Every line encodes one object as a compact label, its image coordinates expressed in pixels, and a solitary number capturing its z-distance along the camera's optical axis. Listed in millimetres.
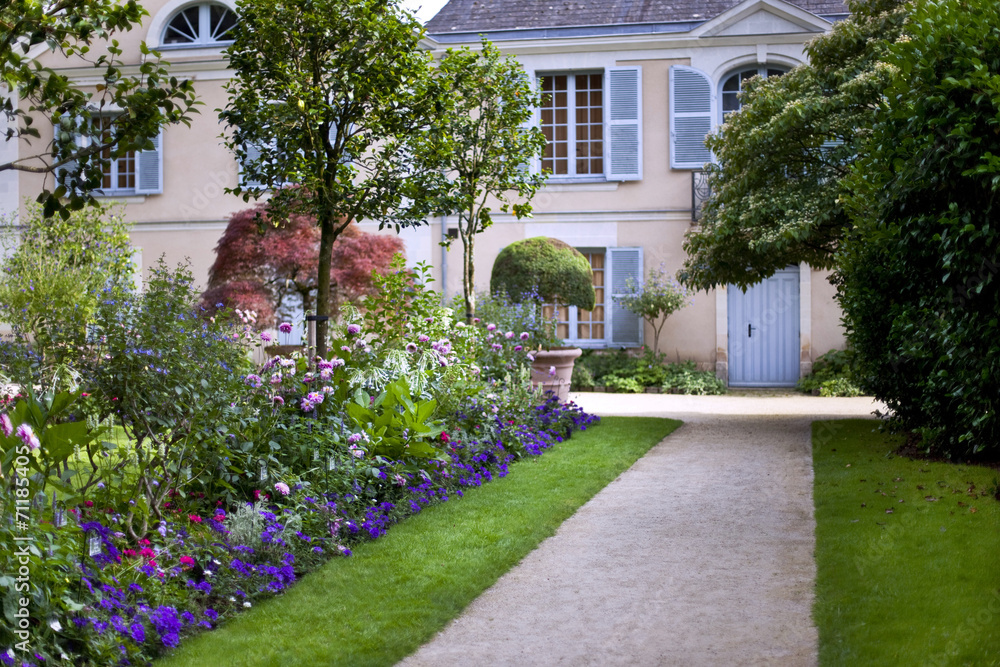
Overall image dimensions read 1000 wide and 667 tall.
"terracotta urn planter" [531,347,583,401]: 10648
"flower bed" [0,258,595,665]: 3264
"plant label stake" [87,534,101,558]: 3662
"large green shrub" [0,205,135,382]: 11352
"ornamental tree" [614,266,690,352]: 14664
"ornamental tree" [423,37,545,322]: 9344
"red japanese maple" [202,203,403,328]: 12773
